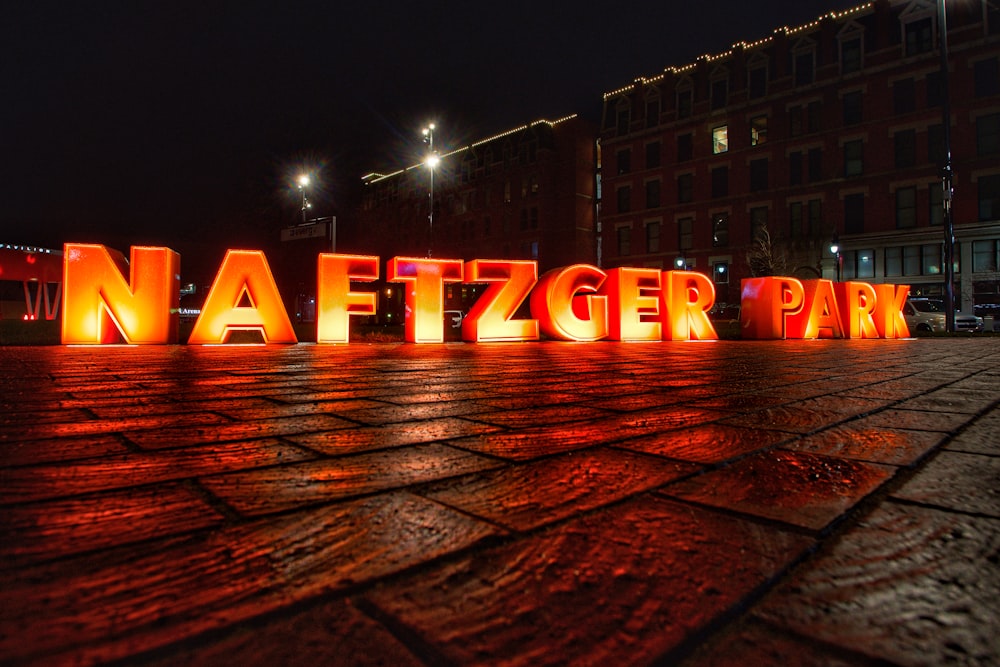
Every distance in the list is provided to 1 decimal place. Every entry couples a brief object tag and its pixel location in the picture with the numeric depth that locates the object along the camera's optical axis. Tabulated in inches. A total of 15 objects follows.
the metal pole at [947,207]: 640.4
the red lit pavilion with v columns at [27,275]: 809.7
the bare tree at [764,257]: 1087.0
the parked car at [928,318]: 820.0
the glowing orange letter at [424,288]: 379.9
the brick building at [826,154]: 1011.9
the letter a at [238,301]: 330.3
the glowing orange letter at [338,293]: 356.2
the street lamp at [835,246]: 898.1
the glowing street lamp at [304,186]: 726.5
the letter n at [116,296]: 306.2
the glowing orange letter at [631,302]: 427.5
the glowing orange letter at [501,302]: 398.0
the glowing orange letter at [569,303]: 410.6
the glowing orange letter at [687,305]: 451.8
